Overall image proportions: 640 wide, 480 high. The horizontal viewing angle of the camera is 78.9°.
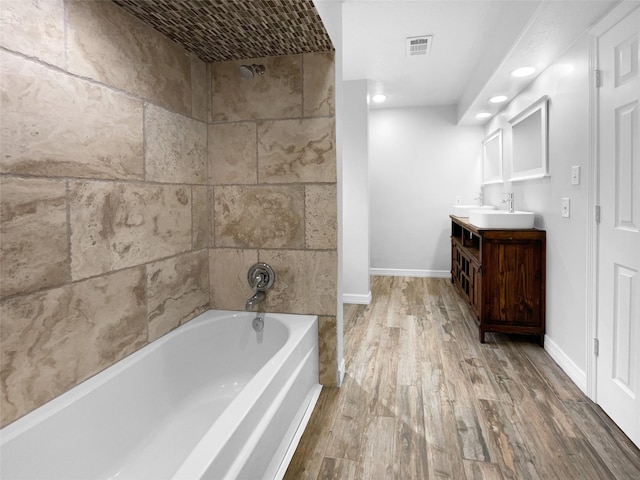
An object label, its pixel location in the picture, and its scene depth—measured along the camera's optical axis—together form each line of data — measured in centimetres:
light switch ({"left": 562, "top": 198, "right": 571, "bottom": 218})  246
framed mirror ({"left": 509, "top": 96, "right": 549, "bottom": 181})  288
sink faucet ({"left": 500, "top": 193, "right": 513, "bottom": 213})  351
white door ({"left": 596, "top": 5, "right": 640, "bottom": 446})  175
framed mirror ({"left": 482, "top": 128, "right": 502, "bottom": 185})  434
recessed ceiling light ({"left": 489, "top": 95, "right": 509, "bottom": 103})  374
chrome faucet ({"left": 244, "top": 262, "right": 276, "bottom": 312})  227
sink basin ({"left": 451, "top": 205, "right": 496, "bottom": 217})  462
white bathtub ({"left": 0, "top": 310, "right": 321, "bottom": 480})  117
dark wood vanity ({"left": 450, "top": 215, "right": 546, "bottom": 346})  293
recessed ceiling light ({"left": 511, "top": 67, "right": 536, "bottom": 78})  289
